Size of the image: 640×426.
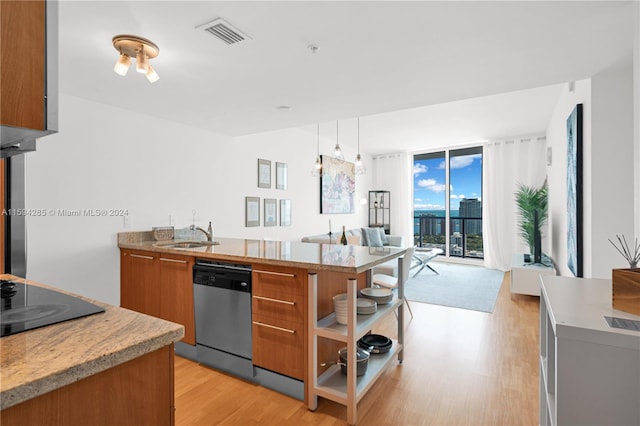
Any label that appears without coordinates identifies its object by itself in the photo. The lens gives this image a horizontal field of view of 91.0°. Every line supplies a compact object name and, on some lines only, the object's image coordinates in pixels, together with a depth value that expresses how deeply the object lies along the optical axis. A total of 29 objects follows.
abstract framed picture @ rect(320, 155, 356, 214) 5.97
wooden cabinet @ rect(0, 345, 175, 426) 0.65
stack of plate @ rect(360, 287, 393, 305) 2.36
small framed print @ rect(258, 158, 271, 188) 4.49
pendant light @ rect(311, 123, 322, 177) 4.52
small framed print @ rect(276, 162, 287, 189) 4.84
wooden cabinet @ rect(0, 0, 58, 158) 0.69
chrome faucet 3.26
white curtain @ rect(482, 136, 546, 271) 6.01
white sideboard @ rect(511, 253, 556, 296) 4.15
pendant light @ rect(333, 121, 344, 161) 4.22
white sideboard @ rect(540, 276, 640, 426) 0.89
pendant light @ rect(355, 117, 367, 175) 4.81
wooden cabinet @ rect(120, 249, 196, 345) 2.56
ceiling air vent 1.64
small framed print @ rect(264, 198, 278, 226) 4.58
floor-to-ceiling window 6.92
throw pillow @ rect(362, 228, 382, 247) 6.55
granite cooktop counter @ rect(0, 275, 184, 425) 0.62
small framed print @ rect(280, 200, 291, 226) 4.89
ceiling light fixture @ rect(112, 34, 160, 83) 1.74
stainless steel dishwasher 2.24
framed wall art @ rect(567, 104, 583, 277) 2.66
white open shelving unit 1.83
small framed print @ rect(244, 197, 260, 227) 4.26
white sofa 4.53
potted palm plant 4.84
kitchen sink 3.03
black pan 2.32
